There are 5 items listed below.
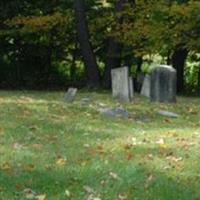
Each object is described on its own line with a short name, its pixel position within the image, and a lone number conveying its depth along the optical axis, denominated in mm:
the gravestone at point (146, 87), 20614
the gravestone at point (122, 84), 18557
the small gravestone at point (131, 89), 18691
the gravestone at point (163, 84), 18273
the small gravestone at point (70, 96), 17605
